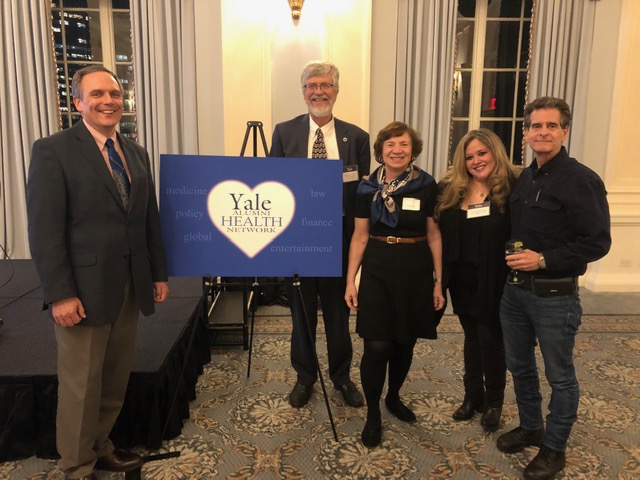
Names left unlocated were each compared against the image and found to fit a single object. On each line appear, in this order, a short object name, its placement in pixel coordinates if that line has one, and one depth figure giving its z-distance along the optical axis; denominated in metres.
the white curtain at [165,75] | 4.37
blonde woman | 1.98
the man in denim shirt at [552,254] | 1.66
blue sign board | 1.93
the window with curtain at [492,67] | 5.00
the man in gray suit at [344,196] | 2.30
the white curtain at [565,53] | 4.48
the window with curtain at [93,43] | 4.86
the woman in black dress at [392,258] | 2.00
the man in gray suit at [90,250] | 1.53
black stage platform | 1.97
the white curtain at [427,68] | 4.45
